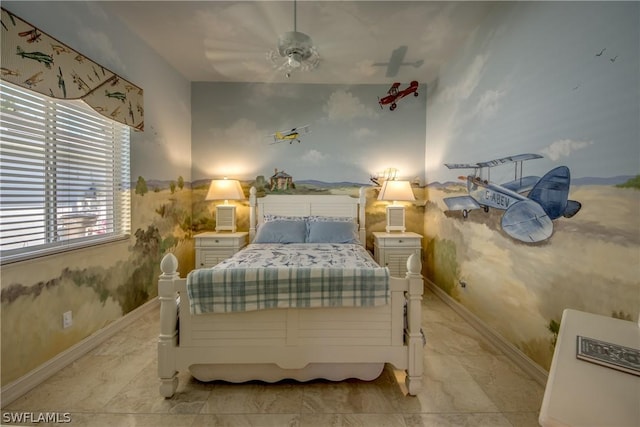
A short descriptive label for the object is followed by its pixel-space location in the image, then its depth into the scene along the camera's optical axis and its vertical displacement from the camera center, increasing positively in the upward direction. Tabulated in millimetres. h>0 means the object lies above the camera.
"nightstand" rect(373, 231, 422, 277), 3406 -482
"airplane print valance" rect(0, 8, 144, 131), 1606 +972
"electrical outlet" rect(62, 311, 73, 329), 1962 -806
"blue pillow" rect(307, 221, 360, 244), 3191 -258
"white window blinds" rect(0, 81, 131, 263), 1641 +255
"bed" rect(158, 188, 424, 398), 1594 -683
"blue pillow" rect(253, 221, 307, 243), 3195 -253
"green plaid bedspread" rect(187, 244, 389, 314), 1580 -454
